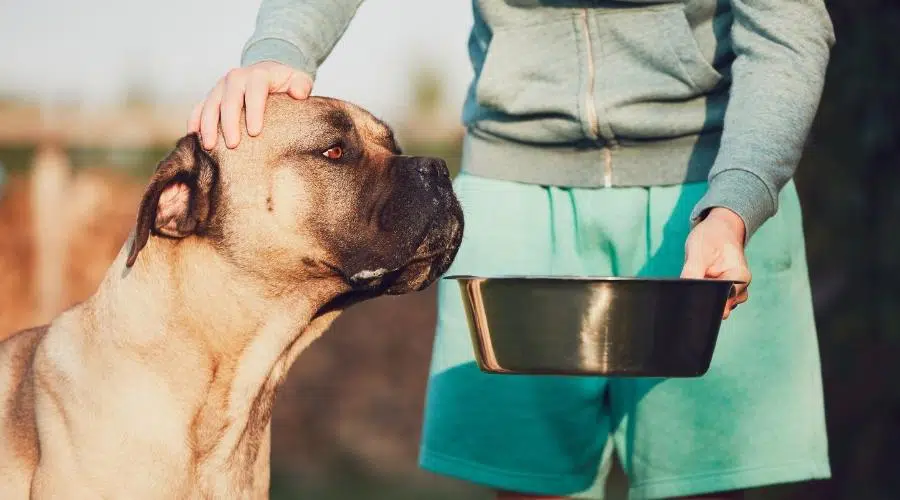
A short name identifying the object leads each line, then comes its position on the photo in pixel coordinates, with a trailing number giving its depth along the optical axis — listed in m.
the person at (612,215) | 2.80
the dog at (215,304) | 2.69
